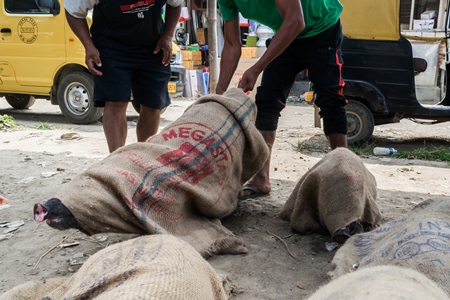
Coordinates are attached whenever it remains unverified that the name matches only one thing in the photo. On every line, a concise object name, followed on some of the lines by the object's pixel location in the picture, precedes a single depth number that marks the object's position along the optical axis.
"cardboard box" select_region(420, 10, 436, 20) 9.97
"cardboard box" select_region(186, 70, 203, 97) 12.97
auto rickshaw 6.24
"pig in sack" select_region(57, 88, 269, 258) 2.27
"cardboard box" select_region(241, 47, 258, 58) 11.65
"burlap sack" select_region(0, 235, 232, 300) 1.38
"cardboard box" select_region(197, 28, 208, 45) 14.33
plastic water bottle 6.17
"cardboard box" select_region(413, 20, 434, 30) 9.89
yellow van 8.32
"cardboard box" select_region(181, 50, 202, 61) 13.33
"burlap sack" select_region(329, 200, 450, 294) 1.73
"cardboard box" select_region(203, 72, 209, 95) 13.33
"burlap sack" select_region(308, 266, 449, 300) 0.93
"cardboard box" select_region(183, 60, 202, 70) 13.33
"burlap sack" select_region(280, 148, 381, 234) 2.67
